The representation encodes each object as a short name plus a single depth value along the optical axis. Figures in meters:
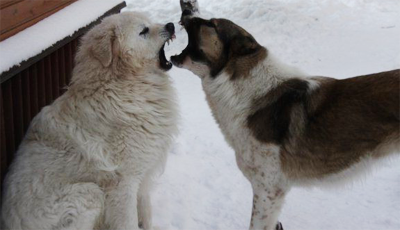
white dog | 3.41
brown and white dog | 3.36
